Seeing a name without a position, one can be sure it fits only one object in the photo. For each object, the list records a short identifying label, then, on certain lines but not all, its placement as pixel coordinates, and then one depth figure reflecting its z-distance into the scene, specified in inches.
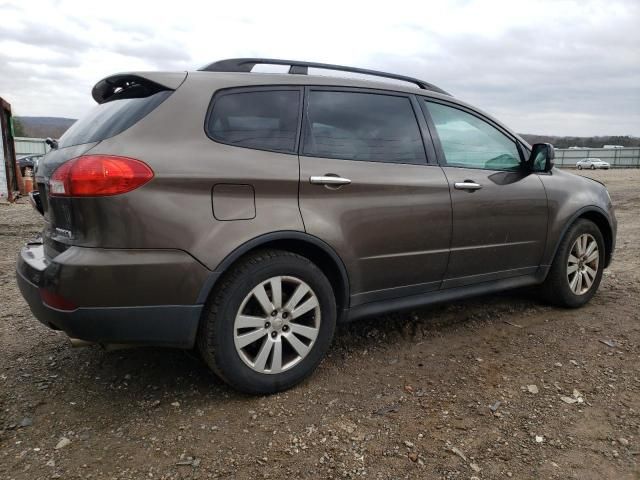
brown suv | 93.0
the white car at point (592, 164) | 2009.1
